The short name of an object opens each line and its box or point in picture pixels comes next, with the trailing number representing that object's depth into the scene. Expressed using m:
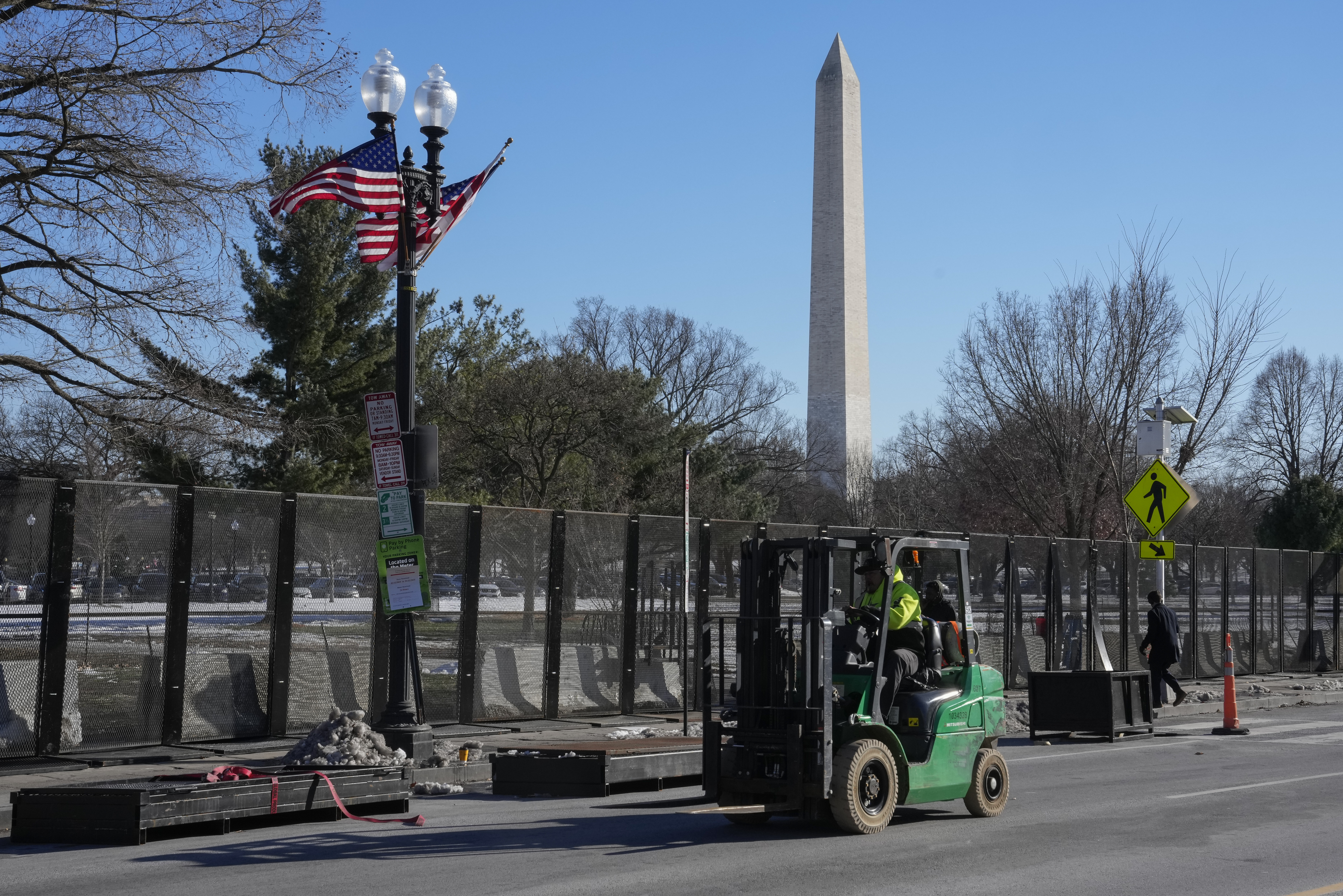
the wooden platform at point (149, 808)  8.85
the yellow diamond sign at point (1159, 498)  19.44
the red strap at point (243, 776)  9.56
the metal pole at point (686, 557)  16.41
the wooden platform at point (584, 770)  11.56
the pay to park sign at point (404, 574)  12.29
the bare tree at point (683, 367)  72.31
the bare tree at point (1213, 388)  27.48
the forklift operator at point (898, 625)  9.58
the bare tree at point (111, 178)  14.09
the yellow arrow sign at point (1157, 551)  19.42
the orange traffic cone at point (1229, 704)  17.50
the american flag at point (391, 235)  13.41
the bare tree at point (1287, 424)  72.38
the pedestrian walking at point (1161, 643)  19.50
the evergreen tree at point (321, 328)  34.00
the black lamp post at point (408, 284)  12.21
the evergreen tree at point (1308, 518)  48.12
